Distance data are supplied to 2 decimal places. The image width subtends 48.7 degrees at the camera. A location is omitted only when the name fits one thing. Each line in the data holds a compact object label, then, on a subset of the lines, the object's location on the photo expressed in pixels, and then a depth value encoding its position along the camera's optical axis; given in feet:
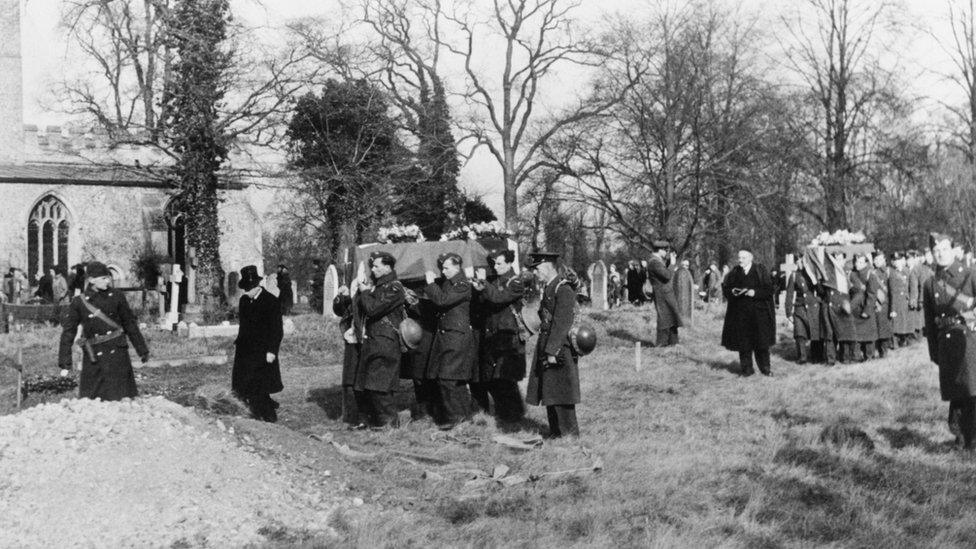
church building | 122.52
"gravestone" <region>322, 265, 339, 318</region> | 78.07
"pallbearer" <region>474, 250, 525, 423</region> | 35.29
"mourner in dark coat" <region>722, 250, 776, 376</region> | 48.83
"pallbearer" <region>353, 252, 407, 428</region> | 34.17
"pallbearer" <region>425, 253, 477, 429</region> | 34.73
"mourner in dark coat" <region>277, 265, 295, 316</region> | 87.01
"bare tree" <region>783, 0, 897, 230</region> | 128.26
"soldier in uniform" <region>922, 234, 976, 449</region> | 29.37
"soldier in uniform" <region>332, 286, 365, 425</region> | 35.53
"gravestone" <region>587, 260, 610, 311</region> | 90.22
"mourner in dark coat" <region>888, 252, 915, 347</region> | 62.39
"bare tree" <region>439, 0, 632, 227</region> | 115.65
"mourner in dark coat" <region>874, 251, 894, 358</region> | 57.26
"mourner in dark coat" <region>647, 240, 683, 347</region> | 60.18
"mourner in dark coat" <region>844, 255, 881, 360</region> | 55.77
